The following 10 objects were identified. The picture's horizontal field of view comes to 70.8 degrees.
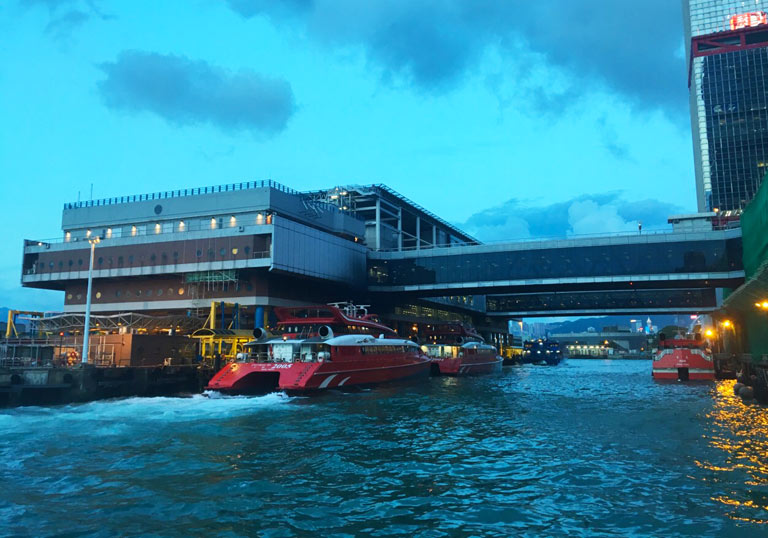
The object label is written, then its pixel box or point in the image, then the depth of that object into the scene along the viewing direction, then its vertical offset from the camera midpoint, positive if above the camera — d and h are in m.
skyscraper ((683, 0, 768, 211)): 185.62 +78.20
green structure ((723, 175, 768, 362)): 37.88 +3.62
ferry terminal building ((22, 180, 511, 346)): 65.69 +10.89
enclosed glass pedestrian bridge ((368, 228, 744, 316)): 67.94 +10.07
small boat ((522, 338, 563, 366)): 130.00 -3.06
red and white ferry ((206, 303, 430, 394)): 39.59 -1.49
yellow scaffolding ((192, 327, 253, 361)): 52.62 +0.07
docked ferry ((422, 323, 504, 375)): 66.81 -1.41
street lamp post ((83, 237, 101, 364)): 38.16 +0.48
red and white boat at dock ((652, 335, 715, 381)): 57.72 -2.37
